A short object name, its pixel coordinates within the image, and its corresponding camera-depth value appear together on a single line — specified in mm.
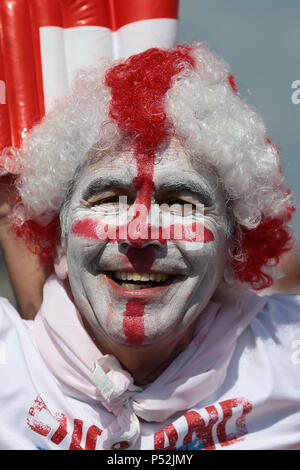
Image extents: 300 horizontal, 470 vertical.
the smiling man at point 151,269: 2219
